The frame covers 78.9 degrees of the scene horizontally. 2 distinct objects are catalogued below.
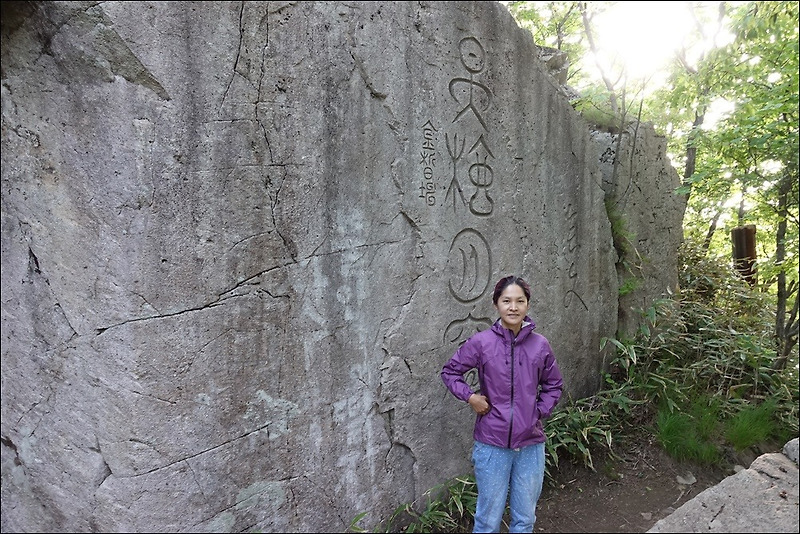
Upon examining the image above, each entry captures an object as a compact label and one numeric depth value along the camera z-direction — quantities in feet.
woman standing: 7.87
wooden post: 18.94
